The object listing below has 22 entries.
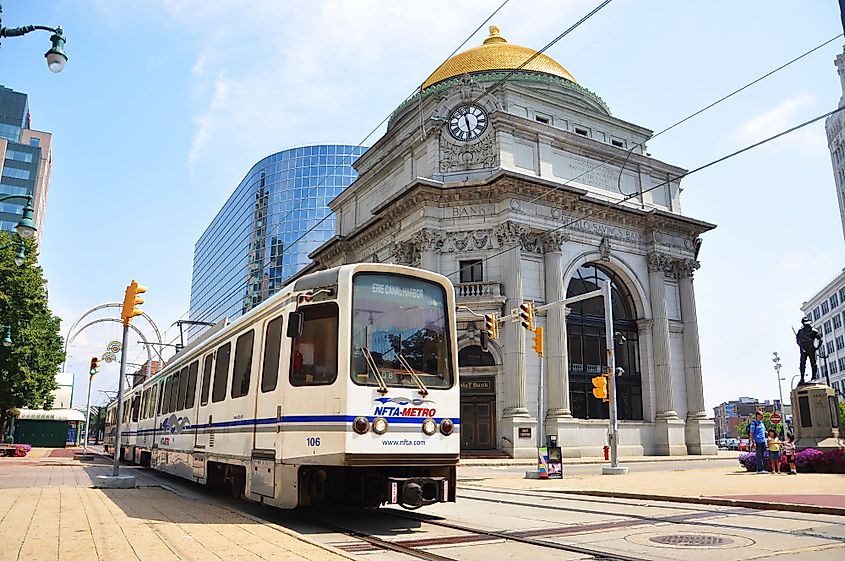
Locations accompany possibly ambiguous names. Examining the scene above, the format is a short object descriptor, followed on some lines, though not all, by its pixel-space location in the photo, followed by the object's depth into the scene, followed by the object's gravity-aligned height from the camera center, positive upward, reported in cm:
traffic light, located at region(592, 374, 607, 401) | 2228 +118
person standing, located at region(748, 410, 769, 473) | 2109 -40
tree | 3300 +501
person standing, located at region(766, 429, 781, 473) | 2175 -95
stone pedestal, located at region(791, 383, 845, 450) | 2538 +26
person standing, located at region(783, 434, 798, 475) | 2139 -104
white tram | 952 +43
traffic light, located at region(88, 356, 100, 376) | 3203 +265
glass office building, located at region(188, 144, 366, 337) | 10381 +3325
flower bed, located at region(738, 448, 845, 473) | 2130 -124
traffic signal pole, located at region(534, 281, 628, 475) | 2311 +102
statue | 2735 +331
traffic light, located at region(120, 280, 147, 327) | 1688 +304
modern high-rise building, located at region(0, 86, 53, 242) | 10636 +4417
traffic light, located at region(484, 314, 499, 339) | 2241 +322
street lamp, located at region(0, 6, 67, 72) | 1147 +630
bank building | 3581 +1046
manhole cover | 845 -153
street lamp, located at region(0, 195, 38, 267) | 1916 +571
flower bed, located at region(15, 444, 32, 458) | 3644 -167
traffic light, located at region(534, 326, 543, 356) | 2241 +269
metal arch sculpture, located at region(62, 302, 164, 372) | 4960 +811
